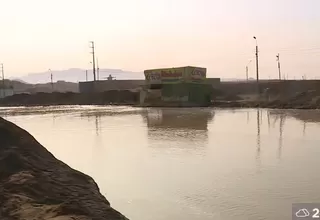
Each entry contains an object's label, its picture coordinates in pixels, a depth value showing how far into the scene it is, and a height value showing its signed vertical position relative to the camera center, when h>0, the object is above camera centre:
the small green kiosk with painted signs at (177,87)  49.47 +0.75
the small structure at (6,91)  86.88 +1.15
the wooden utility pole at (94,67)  74.35 +4.86
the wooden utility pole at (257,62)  52.22 +3.53
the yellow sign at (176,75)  53.47 +2.37
